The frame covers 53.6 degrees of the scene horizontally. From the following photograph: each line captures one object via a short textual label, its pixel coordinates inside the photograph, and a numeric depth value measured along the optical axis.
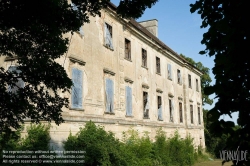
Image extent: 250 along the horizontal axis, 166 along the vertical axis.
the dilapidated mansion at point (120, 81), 10.61
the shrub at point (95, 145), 9.28
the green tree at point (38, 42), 4.75
